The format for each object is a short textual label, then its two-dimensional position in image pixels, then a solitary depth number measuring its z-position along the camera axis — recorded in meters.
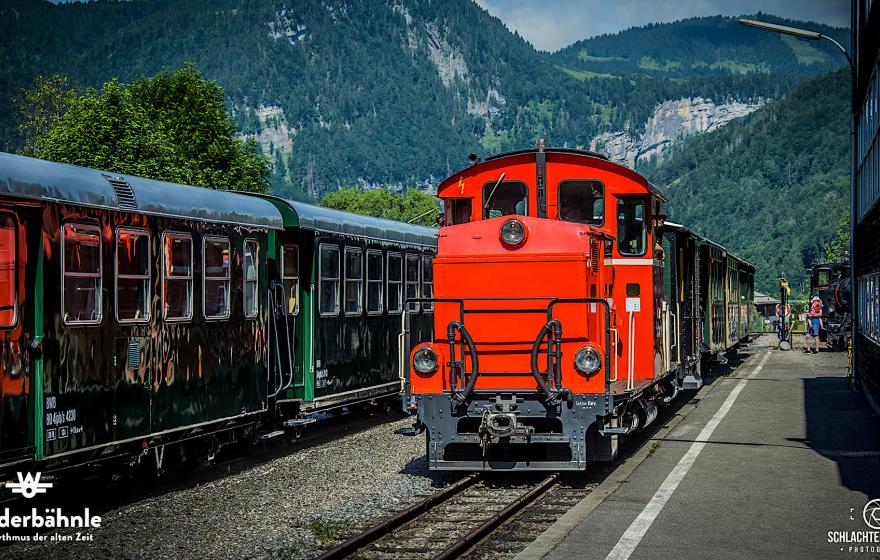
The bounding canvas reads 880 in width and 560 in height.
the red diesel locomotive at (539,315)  11.45
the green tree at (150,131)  46.81
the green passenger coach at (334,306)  15.43
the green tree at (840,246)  111.62
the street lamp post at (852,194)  22.47
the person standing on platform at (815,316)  42.97
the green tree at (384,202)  118.50
